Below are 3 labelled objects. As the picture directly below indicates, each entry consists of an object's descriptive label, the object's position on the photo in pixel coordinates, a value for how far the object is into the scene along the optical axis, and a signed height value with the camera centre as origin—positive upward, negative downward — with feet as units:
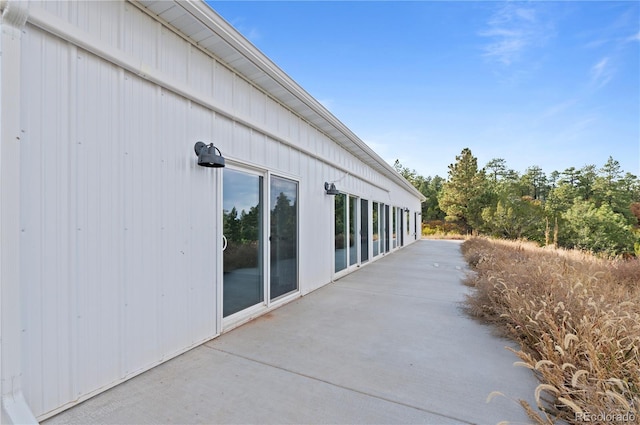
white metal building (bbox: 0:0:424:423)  6.15 +0.67
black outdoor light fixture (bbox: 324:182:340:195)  21.47 +1.80
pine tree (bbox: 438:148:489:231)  89.35 +6.65
